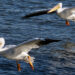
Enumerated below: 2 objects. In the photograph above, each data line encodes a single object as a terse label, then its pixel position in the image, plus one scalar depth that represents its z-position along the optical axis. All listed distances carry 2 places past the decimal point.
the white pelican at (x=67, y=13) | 30.89
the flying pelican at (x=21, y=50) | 19.90
